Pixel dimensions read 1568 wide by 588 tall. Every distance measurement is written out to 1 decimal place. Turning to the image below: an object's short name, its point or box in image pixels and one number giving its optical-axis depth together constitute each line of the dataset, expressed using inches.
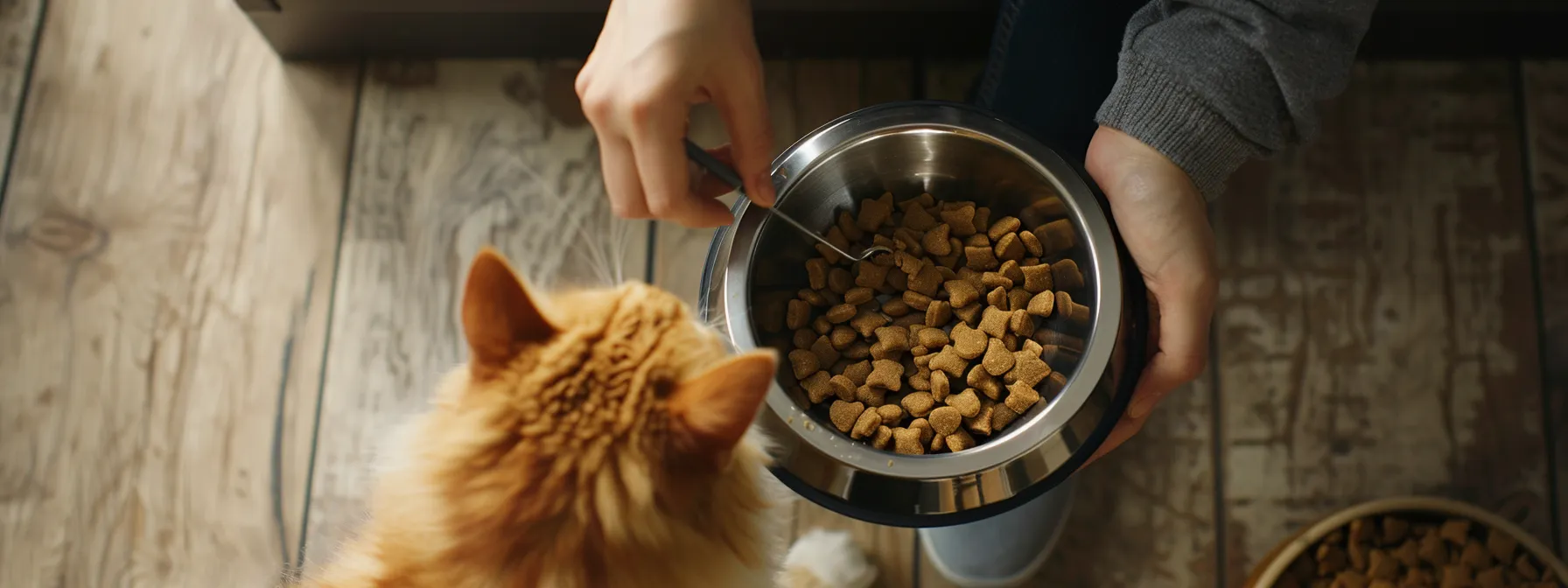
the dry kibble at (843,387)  37.4
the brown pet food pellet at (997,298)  37.5
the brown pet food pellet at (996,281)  38.1
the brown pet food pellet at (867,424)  36.4
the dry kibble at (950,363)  37.2
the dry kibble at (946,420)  36.4
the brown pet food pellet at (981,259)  38.6
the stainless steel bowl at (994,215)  34.9
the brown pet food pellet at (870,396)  37.6
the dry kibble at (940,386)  37.1
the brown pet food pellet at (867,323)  38.6
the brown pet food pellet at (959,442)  36.2
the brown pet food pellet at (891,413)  36.8
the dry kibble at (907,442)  36.1
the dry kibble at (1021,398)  35.9
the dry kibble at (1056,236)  37.4
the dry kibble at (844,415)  36.9
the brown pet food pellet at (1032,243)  38.7
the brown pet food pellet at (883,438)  36.4
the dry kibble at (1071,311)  36.6
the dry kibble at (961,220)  39.1
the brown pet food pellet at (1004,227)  38.8
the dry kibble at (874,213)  39.9
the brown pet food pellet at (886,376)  37.3
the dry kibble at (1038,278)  37.9
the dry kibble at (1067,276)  37.3
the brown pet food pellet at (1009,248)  38.4
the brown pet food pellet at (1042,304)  37.3
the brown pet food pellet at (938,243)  38.6
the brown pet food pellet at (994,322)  37.1
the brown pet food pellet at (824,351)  38.6
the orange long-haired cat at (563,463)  25.8
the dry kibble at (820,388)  37.4
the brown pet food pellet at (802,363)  37.7
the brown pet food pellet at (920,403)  36.9
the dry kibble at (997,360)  36.5
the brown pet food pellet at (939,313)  38.1
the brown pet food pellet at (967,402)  36.3
